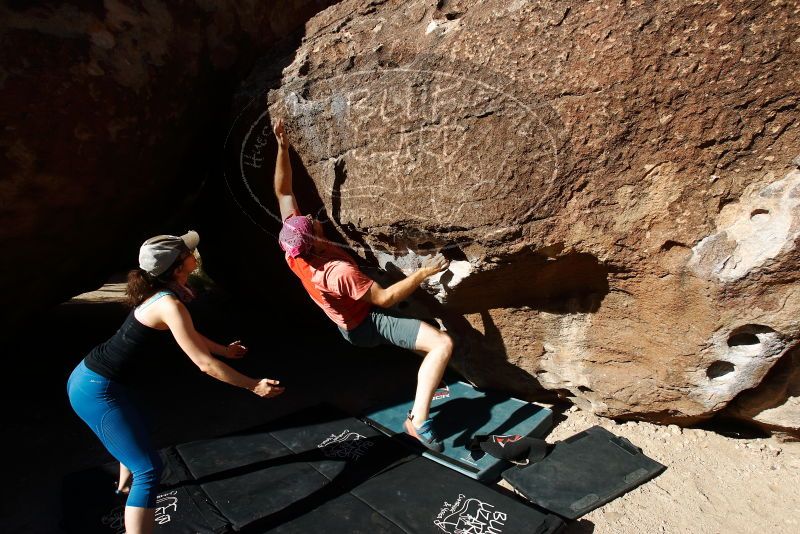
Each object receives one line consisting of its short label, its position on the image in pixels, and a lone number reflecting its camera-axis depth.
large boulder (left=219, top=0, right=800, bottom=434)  1.89
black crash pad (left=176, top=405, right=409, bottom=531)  2.20
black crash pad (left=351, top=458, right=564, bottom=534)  1.97
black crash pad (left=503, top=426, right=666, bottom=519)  2.15
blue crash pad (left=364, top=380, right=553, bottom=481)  2.38
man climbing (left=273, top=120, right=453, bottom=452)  2.40
